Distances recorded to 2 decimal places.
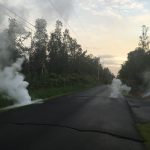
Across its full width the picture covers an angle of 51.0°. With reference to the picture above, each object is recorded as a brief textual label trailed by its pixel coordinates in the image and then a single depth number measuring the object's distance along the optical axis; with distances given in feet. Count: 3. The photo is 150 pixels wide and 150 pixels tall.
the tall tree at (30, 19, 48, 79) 131.58
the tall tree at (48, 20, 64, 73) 153.30
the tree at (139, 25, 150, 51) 164.50
